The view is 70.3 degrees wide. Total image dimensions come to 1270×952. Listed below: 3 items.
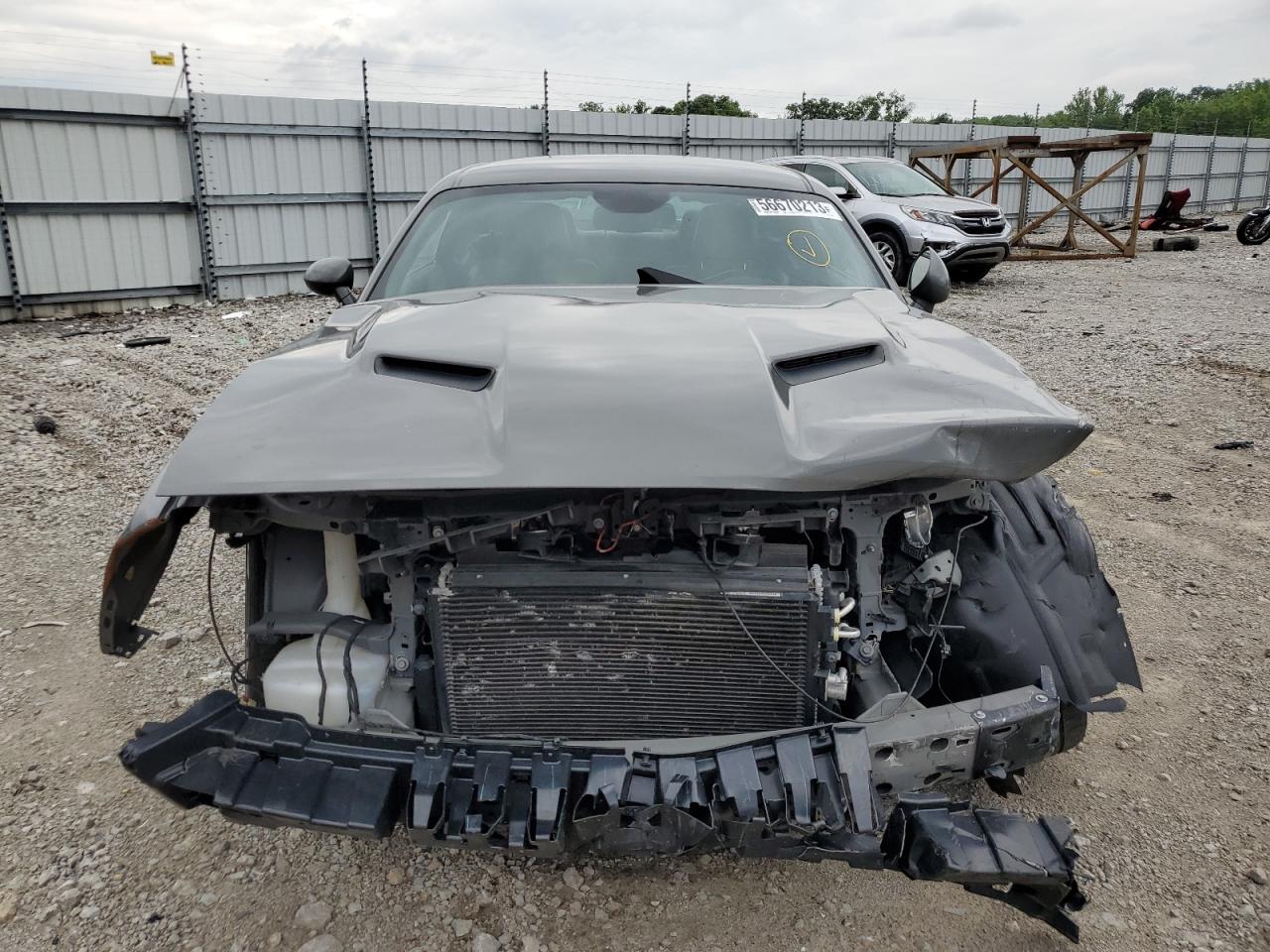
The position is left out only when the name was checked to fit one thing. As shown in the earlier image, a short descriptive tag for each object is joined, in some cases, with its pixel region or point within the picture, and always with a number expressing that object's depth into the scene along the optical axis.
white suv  11.28
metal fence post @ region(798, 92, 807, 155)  17.23
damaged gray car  1.74
